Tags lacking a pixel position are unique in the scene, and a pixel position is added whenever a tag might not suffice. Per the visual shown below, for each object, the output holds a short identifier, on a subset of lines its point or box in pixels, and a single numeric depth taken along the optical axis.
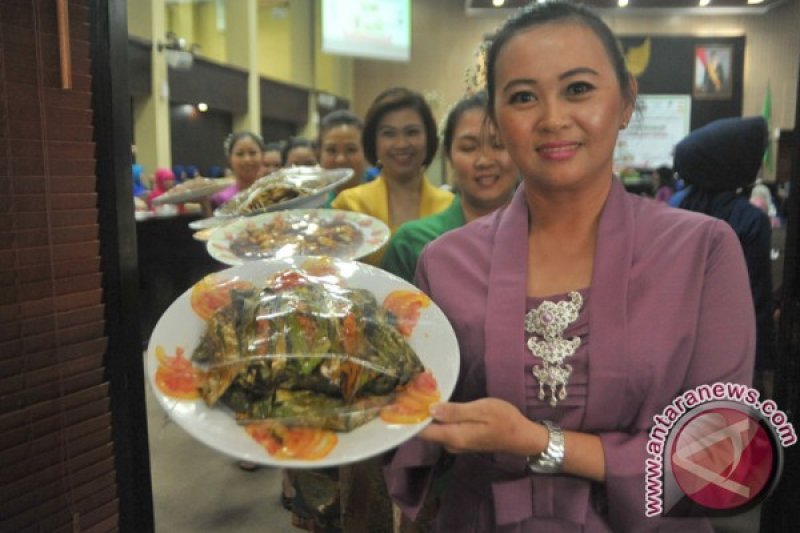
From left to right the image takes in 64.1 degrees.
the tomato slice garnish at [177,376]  0.66
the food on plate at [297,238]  0.98
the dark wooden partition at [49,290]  0.85
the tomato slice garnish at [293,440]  0.61
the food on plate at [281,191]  1.16
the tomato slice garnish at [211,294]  0.74
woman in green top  1.23
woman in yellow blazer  1.55
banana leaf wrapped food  0.65
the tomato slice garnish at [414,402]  0.65
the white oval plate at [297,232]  0.94
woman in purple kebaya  0.70
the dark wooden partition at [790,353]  0.95
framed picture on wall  5.95
